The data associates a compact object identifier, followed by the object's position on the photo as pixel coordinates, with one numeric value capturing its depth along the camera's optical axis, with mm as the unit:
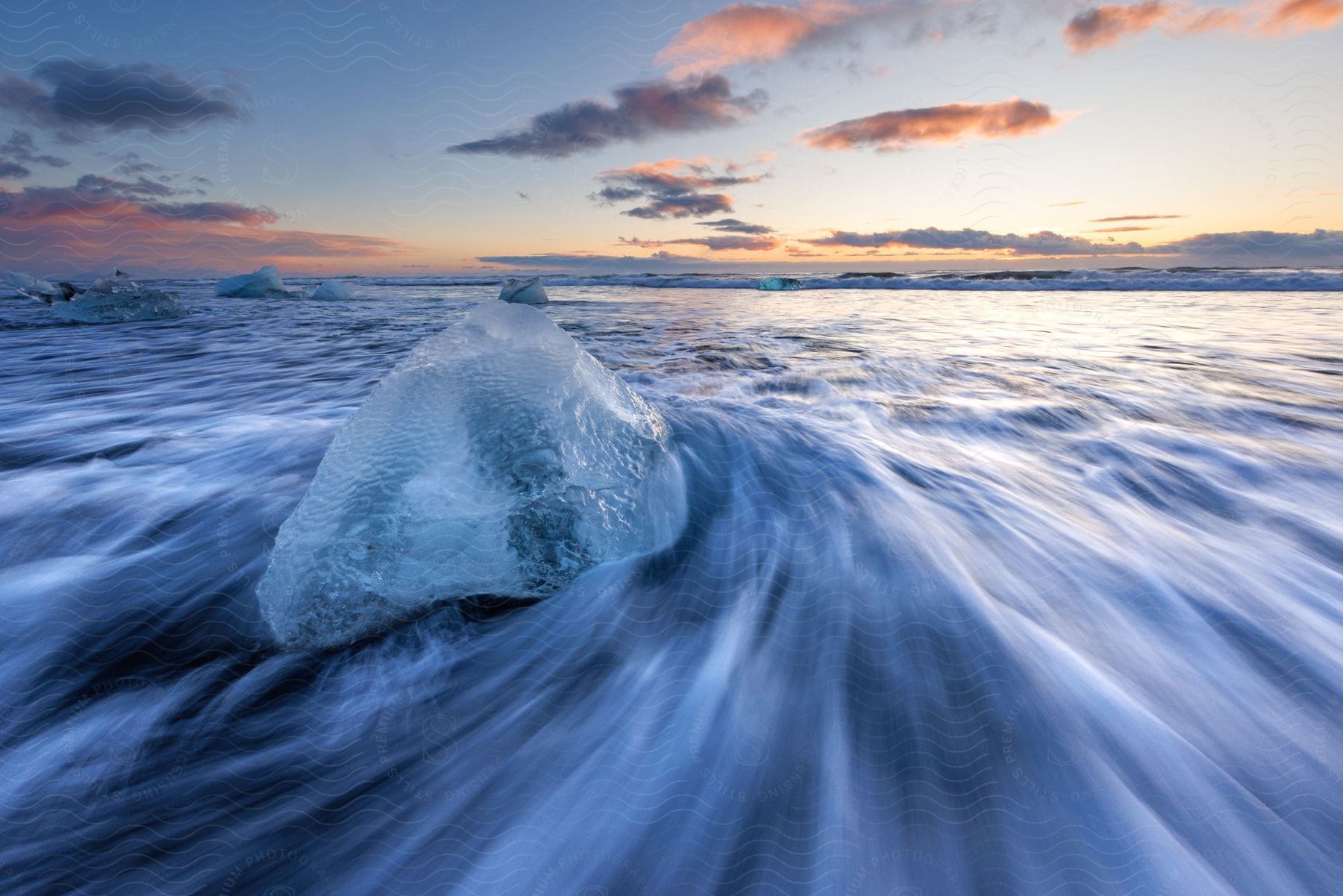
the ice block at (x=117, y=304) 10766
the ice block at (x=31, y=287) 14578
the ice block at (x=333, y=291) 18453
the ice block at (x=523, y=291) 11781
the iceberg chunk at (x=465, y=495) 1761
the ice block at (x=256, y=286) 17281
